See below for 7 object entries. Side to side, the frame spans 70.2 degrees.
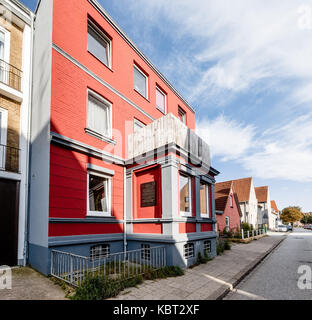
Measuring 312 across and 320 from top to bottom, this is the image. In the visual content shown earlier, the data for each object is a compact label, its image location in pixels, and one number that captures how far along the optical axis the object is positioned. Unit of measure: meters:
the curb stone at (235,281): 5.50
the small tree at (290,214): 65.69
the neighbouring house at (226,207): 21.77
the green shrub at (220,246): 11.73
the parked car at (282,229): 44.53
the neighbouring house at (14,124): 7.14
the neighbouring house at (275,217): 63.99
